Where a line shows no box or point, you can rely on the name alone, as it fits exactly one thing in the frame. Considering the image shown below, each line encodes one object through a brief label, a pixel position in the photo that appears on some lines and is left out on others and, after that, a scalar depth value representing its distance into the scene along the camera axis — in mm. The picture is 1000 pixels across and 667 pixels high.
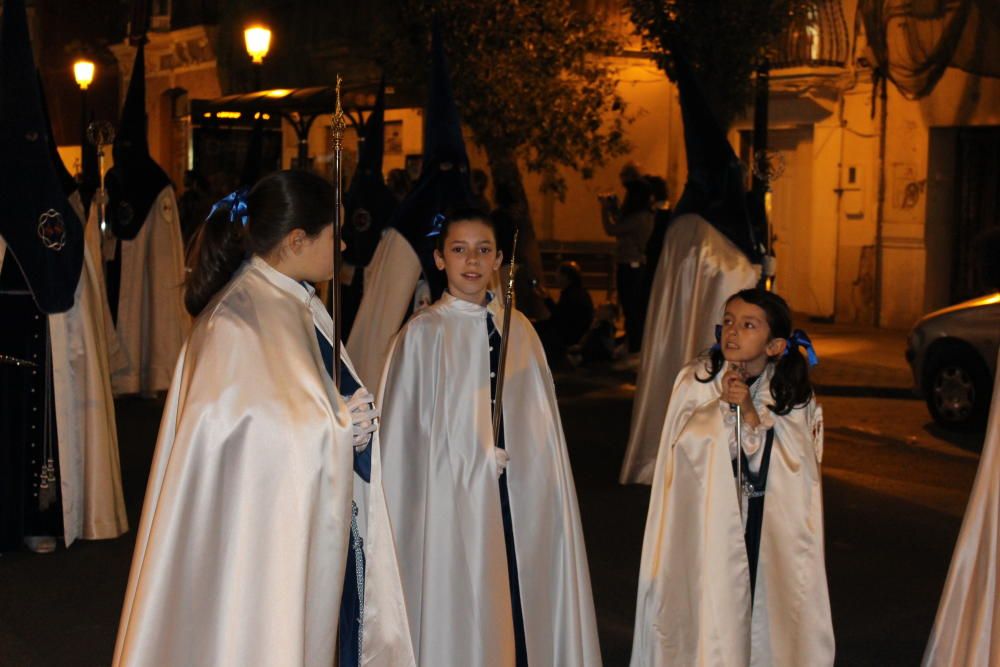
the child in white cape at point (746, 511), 5234
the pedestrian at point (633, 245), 16000
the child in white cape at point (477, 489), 5113
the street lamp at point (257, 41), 17328
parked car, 11852
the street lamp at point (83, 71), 21394
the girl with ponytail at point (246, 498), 3943
